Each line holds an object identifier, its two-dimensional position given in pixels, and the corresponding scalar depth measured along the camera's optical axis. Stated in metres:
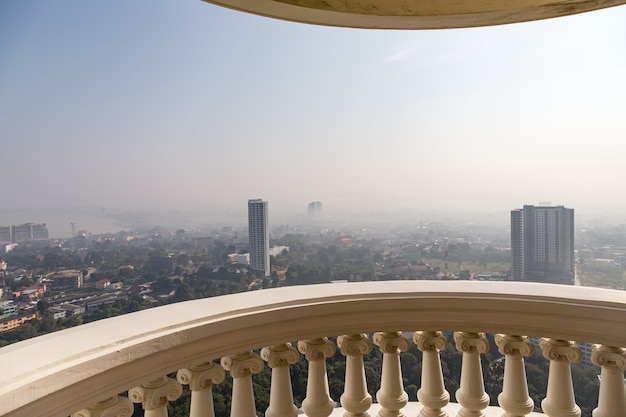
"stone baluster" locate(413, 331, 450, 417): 1.92
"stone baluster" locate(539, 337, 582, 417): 1.82
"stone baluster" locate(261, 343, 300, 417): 1.74
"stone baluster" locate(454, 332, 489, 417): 1.91
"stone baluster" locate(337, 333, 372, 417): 1.86
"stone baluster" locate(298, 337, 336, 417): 1.82
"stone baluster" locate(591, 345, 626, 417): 1.76
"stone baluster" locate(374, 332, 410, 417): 1.91
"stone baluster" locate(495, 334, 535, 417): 1.87
